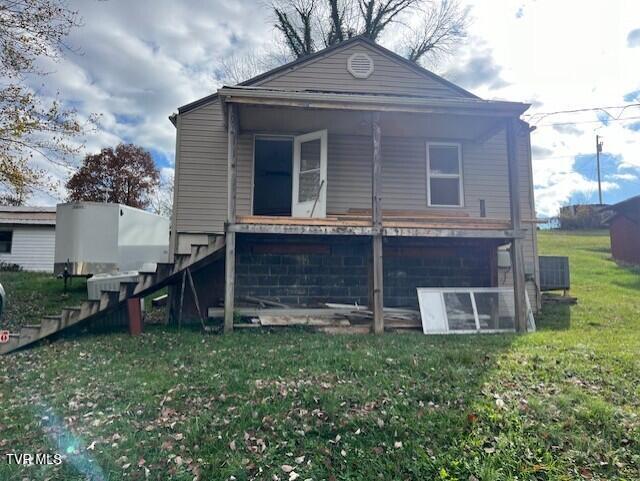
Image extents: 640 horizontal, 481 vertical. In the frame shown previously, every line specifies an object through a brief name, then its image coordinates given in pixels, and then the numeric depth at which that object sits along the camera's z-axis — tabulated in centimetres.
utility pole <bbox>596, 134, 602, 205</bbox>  3681
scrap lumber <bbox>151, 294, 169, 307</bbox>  992
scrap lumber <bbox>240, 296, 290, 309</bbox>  810
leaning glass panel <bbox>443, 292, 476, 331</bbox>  739
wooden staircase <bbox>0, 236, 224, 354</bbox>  626
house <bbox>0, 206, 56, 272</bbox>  1855
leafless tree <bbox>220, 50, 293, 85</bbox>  2197
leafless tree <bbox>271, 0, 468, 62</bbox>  2014
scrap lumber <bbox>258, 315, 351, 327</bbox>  720
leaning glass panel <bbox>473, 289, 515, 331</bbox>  746
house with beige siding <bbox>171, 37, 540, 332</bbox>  714
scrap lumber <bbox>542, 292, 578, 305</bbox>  998
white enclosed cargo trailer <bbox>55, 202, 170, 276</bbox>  1057
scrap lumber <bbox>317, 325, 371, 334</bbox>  708
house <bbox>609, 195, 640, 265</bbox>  1839
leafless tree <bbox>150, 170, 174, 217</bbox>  2759
